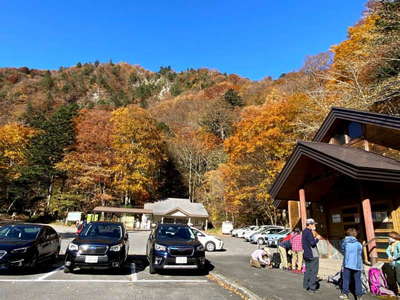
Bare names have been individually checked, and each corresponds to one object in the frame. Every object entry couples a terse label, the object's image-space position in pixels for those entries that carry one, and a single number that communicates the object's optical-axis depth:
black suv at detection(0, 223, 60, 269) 7.57
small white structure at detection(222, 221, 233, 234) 35.75
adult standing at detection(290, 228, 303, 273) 9.21
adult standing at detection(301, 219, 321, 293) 6.62
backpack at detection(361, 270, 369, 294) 6.53
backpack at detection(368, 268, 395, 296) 6.37
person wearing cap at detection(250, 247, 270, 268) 10.20
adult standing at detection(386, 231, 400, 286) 5.94
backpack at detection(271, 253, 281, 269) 10.35
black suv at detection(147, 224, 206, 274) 8.14
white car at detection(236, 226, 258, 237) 28.74
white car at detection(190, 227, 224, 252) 16.92
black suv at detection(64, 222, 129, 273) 7.68
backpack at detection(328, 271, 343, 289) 6.95
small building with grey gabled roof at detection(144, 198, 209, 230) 39.34
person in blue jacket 5.93
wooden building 7.90
